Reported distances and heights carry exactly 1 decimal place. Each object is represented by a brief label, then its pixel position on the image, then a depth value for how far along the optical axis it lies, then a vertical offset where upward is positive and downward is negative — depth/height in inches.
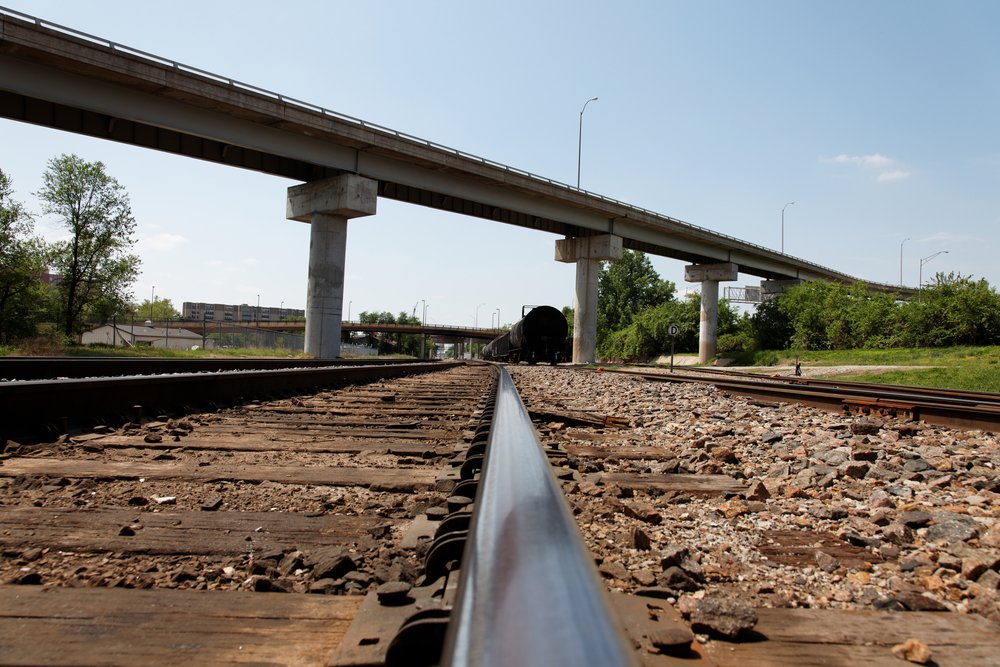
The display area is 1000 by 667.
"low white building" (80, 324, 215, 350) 1395.2 -17.5
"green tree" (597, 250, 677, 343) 2679.6 +320.1
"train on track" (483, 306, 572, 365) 1141.7 +29.2
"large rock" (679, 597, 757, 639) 51.5 -23.7
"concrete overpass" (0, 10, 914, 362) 684.7 +299.1
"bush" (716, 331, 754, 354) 1701.5 +50.9
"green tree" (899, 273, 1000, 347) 1055.6 +106.1
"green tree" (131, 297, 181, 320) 4087.1 +170.6
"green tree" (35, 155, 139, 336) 1213.1 +183.7
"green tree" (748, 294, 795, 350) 1603.1 +100.5
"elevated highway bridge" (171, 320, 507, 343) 3385.8 +87.5
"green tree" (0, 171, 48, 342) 1024.9 +85.9
